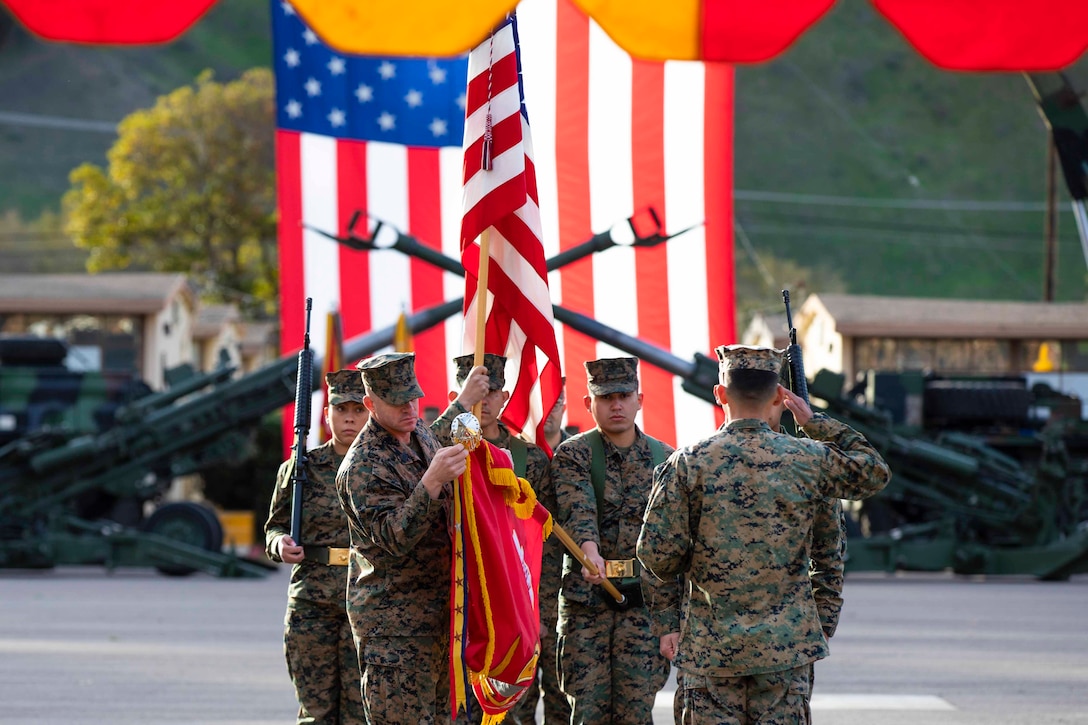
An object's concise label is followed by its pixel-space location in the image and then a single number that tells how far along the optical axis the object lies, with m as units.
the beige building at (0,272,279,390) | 58.22
